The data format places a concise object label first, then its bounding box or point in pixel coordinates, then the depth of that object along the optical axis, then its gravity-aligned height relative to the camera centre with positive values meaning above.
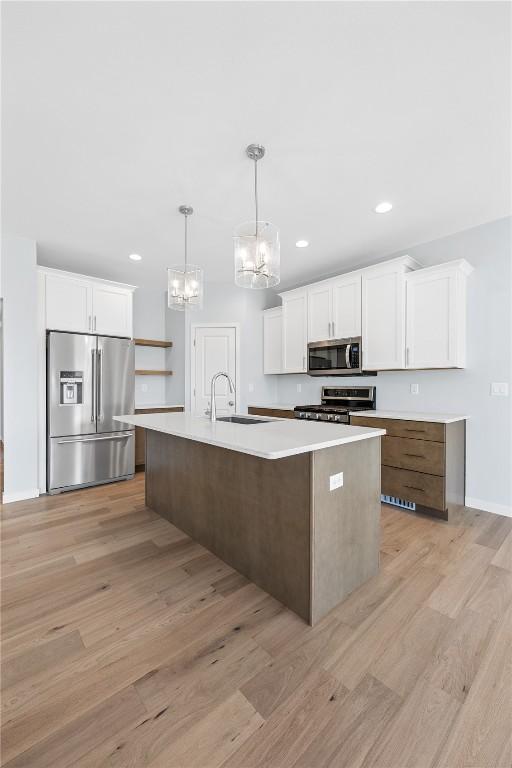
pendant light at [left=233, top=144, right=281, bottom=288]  2.05 +0.82
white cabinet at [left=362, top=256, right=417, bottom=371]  3.52 +0.78
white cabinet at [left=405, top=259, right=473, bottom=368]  3.20 +0.69
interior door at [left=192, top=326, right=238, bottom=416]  5.13 +0.41
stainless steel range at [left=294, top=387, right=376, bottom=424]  3.90 -0.25
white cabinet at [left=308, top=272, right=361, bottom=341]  3.95 +0.96
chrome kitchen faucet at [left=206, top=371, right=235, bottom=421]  2.65 -0.20
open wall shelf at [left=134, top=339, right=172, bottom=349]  5.10 +0.65
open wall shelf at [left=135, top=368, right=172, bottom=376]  5.19 +0.19
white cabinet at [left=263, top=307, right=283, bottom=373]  5.04 +0.69
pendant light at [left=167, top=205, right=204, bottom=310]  2.67 +0.79
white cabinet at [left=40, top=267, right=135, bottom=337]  3.75 +0.96
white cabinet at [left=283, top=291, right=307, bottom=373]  4.59 +0.74
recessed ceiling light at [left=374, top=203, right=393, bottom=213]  2.87 +1.54
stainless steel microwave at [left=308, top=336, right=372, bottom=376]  3.94 +0.35
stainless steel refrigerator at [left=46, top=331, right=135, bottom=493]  3.71 -0.28
